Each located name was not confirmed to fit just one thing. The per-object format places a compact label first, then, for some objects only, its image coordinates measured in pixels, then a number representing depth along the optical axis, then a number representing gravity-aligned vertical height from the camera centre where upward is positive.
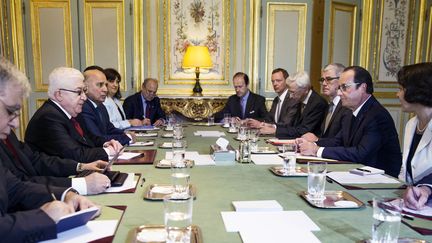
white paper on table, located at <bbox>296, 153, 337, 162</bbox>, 2.37 -0.57
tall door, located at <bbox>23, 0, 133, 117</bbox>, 5.23 +0.33
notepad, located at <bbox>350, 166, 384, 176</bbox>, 2.00 -0.55
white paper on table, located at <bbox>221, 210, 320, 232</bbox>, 1.28 -0.53
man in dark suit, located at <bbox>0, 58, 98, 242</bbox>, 1.17 -0.49
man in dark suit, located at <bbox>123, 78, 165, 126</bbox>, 4.94 -0.56
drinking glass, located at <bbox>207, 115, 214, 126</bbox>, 4.16 -0.62
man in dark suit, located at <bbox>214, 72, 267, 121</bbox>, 4.94 -0.52
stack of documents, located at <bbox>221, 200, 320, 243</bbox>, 1.20 -0.53
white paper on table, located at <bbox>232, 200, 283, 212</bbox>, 1.44 -0.53
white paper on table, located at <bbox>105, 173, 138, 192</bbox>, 1.68 -0.55
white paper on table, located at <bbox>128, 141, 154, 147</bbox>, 2.83 -0.59
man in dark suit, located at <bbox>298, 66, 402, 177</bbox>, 2.42 -0.44
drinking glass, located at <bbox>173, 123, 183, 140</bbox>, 2.96 -0.52
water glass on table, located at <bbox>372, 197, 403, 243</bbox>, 1.11 -0.45
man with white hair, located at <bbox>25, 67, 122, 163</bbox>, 2.26 -0.35
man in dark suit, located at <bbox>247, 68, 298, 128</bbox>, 4.14 -0.46
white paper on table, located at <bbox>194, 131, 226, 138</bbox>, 3.28 -0.61
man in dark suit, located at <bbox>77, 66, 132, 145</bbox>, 2.97 -0.36
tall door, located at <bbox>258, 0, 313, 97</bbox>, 5.38 +0.36
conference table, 1.24 -0.54
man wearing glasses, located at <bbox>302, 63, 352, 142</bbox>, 3.04 -0.34
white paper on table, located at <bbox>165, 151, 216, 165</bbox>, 2.23 -0.57
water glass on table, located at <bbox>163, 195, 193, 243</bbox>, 1.11 -0.44
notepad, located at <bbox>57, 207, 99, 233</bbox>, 1.22 -0.50
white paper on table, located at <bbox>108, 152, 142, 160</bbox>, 2.34 -0.57
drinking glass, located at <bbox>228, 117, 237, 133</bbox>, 3.59 -0.59
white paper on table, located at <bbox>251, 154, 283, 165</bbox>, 2.25 -0.57
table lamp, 5.05 +0.06
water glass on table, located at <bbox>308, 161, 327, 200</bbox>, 1.57 -0.46
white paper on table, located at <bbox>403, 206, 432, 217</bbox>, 1.45 -0.55
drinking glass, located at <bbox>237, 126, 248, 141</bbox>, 2.85 -0.52
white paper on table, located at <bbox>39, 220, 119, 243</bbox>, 1.19 -0.53
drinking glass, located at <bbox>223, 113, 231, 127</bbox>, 3.96 -0.59
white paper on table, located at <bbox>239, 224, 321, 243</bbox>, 1.18 -0.53
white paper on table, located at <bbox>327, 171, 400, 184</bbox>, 1.86 -0.56
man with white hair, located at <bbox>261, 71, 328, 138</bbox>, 3.56 -0.43
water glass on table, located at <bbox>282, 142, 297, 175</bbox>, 2.00 -0.52
